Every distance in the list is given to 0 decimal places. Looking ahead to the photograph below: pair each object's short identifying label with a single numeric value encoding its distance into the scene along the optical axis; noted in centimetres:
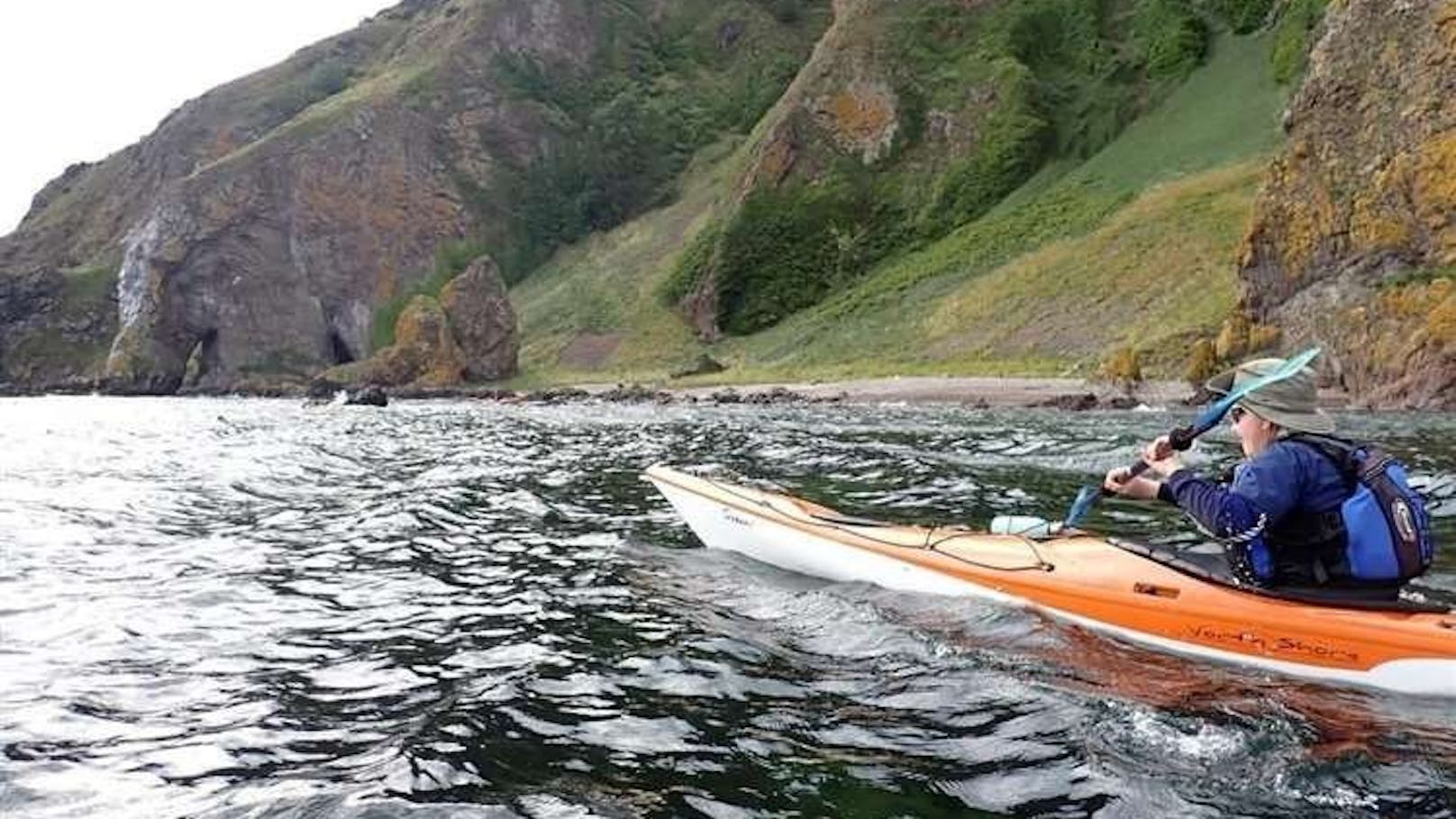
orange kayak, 609
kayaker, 608
